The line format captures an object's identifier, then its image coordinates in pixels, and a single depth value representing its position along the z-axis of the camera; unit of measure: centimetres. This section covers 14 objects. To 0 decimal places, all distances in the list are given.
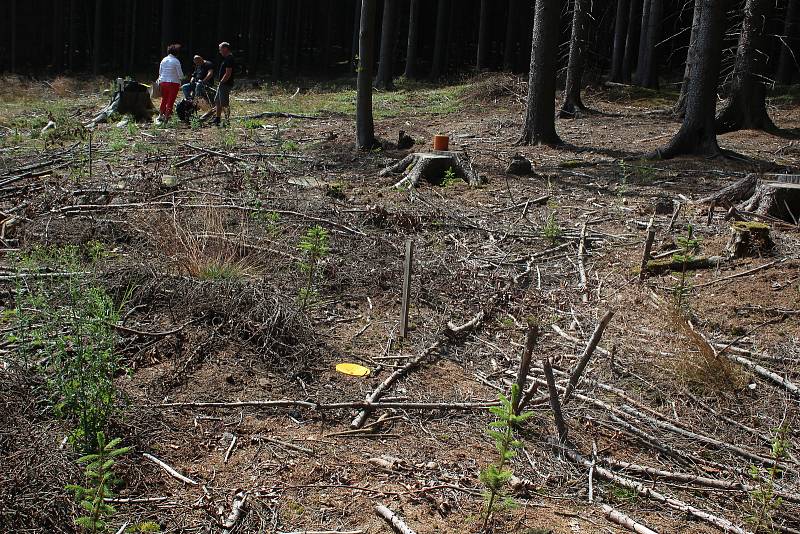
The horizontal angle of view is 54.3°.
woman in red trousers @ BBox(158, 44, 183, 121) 1582
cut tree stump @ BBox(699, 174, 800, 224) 783
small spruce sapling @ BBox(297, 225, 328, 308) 598
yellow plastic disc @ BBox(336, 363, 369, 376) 508
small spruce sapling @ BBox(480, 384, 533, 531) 337
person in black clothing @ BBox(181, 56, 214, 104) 1681
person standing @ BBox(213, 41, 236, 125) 1562
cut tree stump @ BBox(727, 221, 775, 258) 688
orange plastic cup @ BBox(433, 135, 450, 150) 1148
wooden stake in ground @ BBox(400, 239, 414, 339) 551
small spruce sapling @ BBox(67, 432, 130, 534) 296
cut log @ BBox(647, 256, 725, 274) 685
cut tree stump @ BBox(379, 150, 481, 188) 1040
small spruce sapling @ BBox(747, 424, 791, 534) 352
